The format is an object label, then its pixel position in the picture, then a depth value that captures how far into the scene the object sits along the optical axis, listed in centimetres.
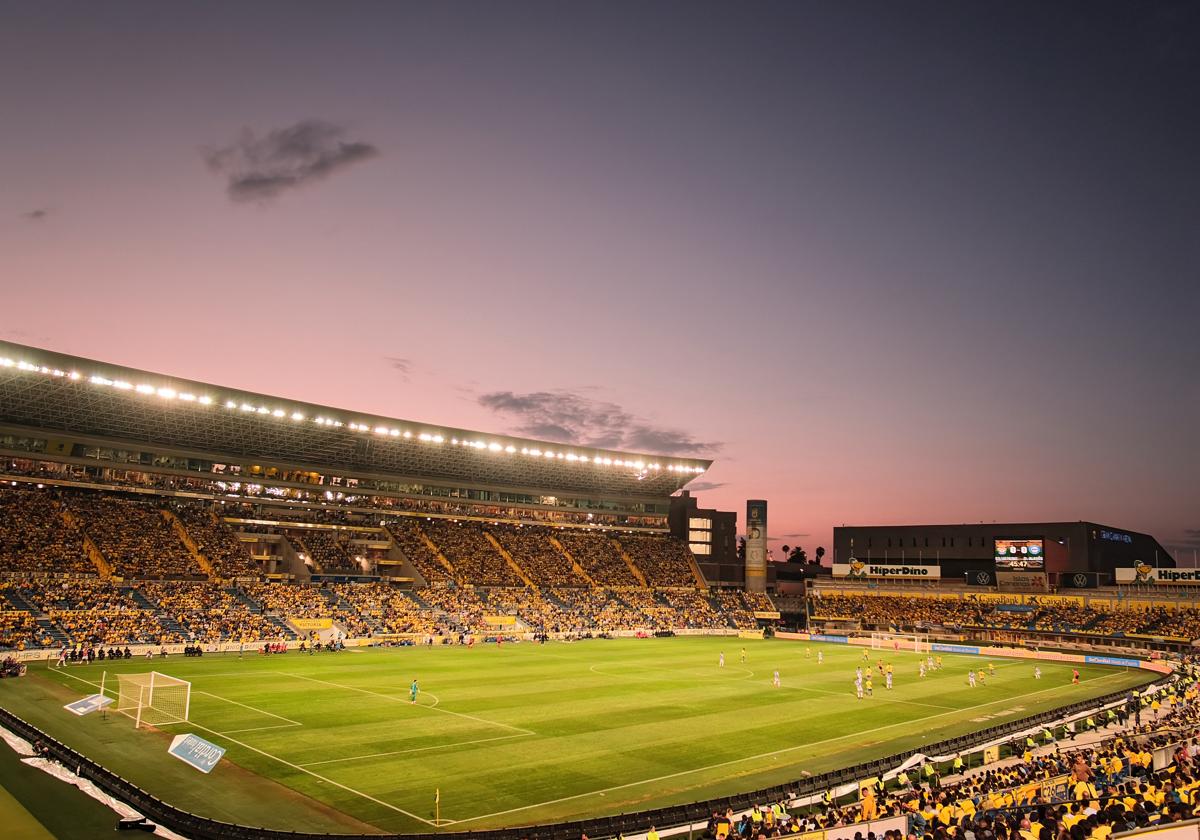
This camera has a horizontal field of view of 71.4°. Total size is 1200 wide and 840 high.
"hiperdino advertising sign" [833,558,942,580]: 10938
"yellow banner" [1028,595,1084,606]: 9294
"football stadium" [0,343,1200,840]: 2514
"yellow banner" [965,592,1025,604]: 9825
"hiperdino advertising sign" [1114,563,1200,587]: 9012
